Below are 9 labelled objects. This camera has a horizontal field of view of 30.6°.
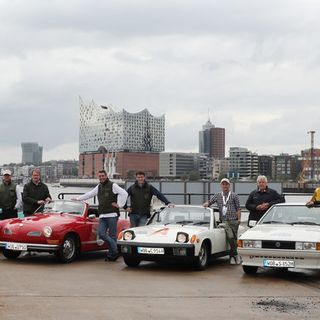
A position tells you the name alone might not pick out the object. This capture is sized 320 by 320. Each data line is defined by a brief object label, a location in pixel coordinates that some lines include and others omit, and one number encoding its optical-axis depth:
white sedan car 9.80
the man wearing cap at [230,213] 11.94
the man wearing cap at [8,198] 13.55
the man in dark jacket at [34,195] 13.20
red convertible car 11.38
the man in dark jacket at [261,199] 12.22
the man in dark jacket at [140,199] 12.98
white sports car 10.67
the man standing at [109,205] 12.27
